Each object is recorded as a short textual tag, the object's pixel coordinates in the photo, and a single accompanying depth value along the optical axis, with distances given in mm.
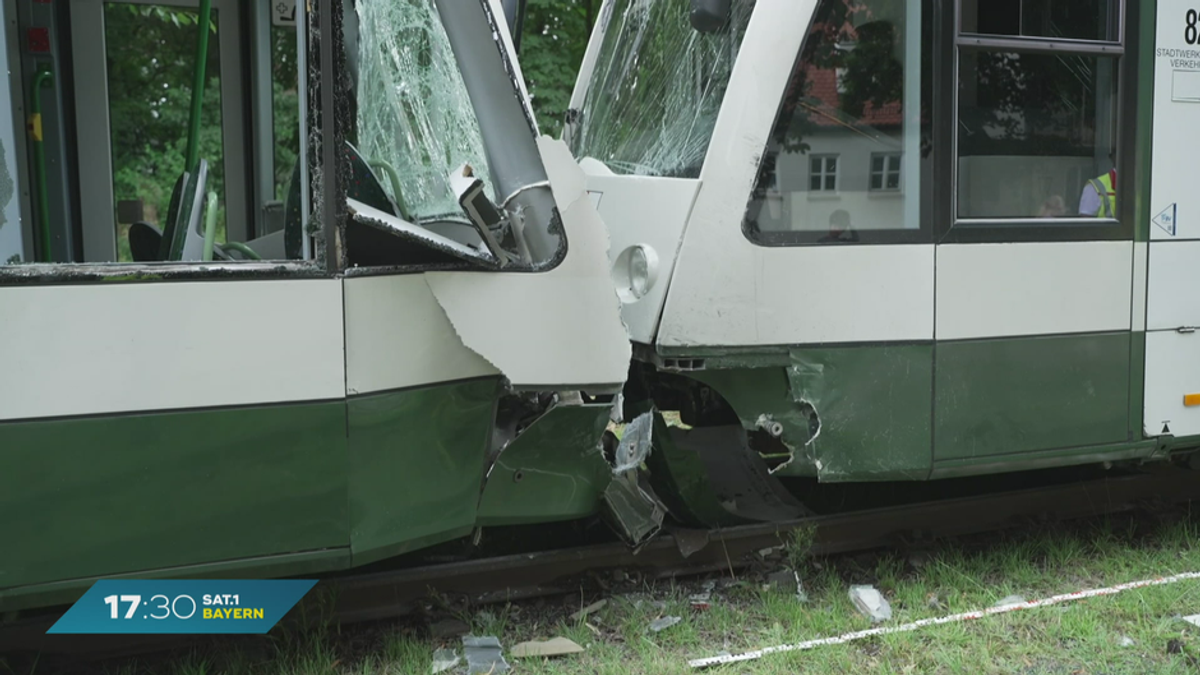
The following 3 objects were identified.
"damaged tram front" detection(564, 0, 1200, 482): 4117
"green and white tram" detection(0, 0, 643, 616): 3025
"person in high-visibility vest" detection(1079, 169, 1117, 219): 4574
